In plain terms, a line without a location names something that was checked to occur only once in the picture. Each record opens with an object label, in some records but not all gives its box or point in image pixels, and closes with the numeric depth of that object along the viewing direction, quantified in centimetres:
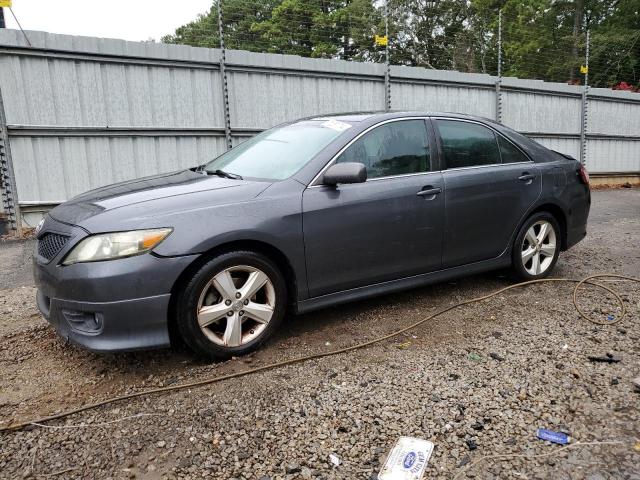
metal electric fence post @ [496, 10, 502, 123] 1280
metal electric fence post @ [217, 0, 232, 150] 853
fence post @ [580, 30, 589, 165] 1469
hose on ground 252
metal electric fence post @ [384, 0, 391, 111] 1020
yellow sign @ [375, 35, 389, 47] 998
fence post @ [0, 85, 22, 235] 694
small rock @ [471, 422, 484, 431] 236
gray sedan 277
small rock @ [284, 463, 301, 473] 210
